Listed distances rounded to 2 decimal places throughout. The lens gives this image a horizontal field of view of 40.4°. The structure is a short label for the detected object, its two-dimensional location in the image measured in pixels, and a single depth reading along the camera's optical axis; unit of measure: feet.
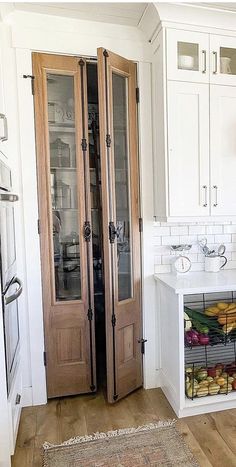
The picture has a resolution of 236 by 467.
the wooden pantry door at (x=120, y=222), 6.82
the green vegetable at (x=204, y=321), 7.13
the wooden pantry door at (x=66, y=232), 7.27
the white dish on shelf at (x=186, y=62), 6.84
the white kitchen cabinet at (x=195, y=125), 6.81
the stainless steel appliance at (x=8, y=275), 5.27
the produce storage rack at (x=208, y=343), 7.02
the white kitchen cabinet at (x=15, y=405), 5.53
